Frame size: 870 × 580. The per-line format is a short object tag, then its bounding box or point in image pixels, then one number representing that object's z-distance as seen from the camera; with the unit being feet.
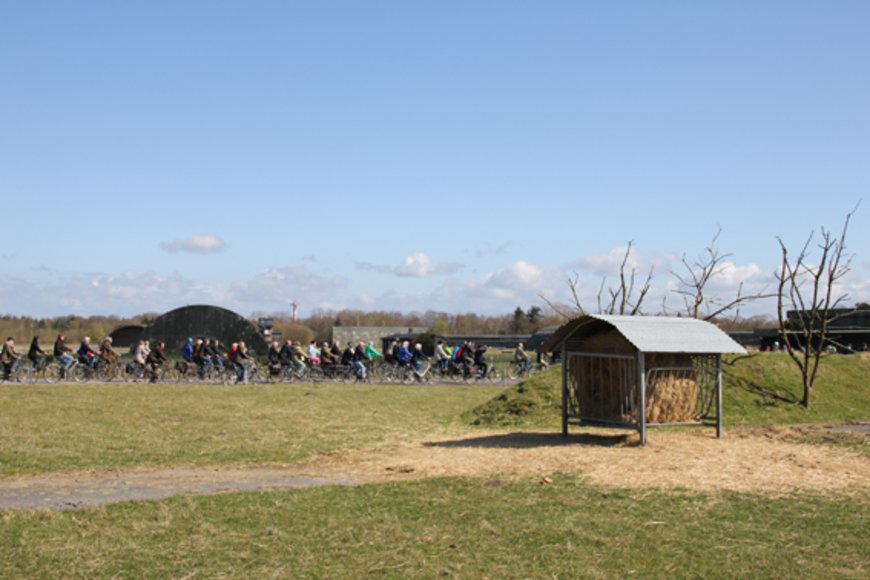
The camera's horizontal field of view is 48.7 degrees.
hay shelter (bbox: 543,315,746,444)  55.62
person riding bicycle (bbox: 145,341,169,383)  121.90
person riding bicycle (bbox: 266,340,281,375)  124.36
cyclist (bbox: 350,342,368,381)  125.21
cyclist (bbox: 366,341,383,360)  130.41
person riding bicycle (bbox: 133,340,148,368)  122.72
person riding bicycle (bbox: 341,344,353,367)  126.98
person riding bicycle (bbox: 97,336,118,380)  123.44
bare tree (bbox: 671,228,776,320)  115.44
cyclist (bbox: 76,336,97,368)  122.28
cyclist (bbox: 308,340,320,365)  126.72
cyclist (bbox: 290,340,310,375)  124.98
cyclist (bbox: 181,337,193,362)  127.24
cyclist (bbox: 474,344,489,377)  130.00
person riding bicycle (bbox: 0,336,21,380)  119.75
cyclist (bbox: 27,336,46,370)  120.98
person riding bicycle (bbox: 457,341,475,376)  128.74
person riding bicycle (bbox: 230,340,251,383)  121.80
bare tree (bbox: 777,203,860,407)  77.92
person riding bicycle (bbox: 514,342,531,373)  135.54
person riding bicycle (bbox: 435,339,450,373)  131.64
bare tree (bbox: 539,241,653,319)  139.85
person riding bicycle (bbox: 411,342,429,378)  128.26
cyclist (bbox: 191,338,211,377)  124.77
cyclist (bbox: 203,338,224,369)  124.98
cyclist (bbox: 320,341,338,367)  126.31
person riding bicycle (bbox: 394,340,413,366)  126.72
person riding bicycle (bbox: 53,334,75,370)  119.24
